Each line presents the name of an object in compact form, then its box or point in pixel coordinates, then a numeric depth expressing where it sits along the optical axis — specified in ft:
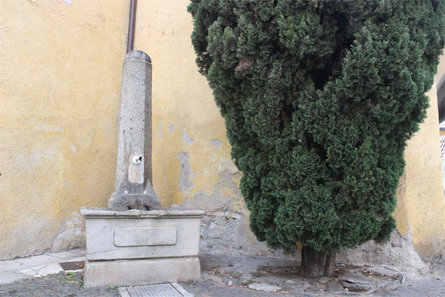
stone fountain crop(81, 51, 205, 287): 9.72
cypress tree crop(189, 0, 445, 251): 8.90
